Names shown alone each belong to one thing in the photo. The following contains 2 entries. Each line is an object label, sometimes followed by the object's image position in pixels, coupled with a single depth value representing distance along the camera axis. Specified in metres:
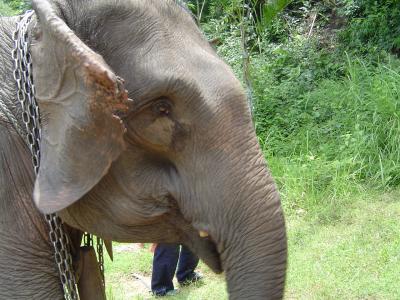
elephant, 2.01
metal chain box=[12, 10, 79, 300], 2.28
